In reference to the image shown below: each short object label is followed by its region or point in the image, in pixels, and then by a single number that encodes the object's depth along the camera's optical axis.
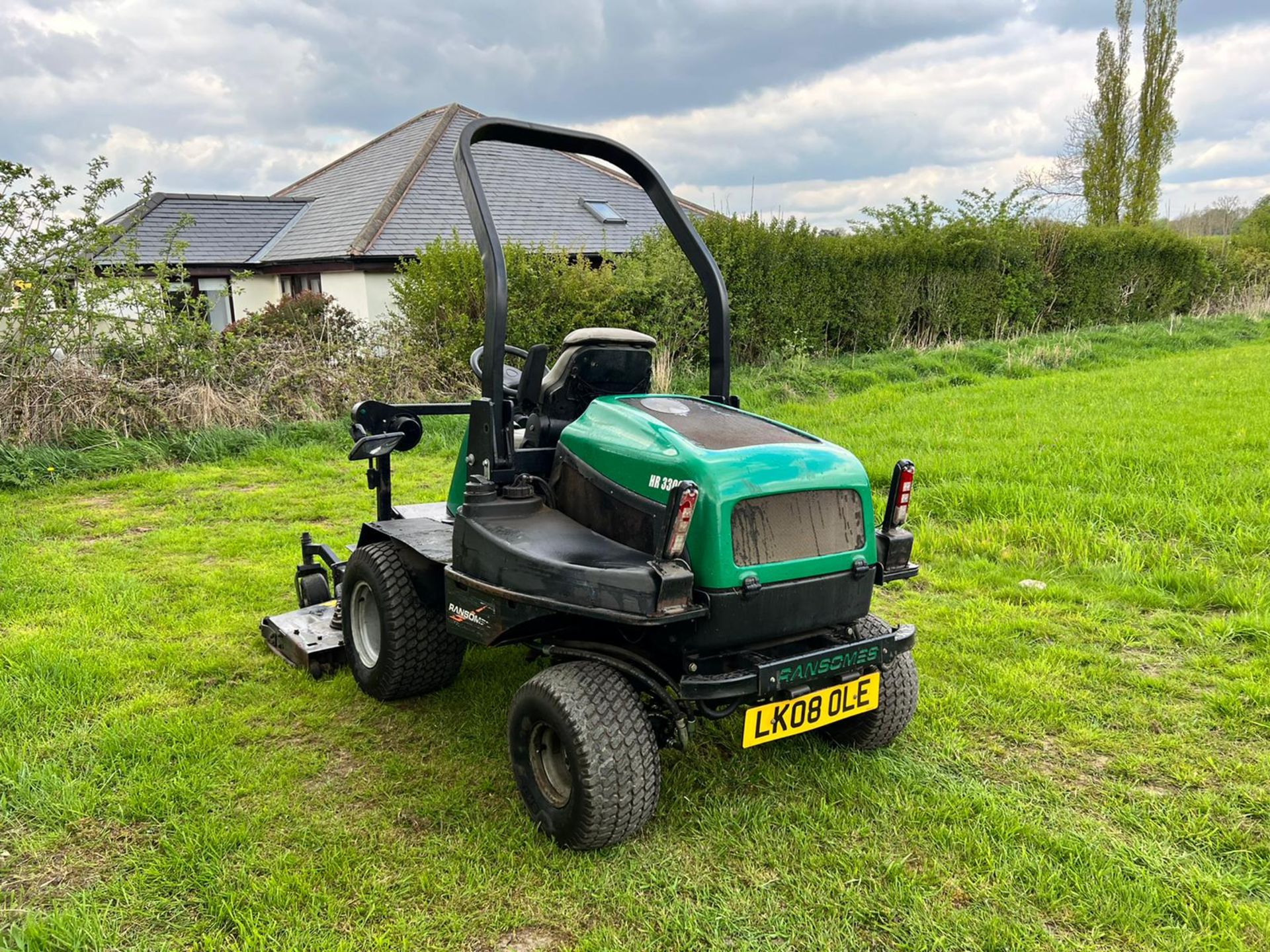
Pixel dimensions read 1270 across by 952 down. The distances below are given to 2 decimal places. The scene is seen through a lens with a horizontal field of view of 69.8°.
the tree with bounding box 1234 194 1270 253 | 23.85
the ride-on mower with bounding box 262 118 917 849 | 2.53
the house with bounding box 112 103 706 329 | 18.16
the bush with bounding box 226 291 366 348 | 9.41
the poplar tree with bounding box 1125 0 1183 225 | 26.81
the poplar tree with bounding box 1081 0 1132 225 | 27.03
